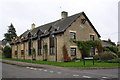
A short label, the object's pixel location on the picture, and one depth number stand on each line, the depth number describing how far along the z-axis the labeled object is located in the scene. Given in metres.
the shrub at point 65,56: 15.02
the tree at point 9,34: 43.74
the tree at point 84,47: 16.08
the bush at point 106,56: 13.72
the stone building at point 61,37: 15.56
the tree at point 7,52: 26.41
